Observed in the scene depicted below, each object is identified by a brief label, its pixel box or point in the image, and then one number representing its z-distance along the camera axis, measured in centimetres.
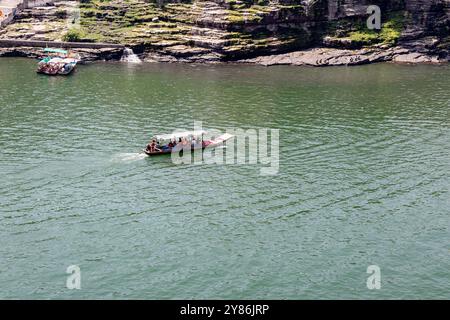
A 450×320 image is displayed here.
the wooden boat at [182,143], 8331
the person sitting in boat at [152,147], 8269
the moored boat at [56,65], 13350
